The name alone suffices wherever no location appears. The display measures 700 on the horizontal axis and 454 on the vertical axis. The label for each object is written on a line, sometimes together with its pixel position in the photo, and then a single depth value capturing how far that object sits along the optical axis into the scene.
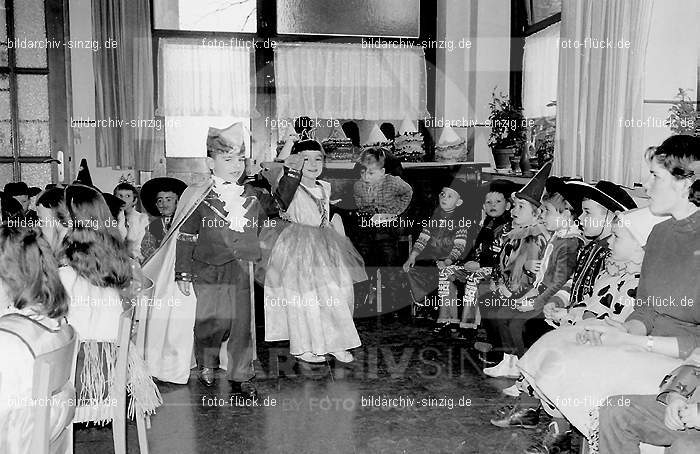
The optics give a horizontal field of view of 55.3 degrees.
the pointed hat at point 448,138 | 6.34
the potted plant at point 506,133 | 5.80
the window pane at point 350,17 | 6.50
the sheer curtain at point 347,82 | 6.46
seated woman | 2.09
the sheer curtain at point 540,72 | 5.48
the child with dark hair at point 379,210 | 5.17
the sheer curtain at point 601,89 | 3.82
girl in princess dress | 4.06
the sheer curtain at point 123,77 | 6.06
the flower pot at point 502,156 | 5.80
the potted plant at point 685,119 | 3.28
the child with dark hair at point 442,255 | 4.79
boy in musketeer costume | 3.55
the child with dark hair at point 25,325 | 1.72
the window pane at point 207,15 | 6.33
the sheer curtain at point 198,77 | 6.32
